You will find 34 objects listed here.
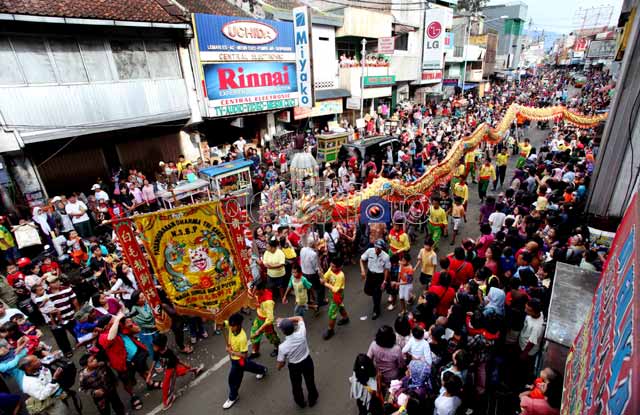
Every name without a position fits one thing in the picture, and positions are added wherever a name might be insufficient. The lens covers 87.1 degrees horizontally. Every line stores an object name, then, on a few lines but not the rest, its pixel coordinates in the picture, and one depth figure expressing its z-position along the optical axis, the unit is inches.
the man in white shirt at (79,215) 392.0
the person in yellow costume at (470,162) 509.0
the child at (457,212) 366.3
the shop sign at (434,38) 1021.2
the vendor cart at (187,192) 433.1
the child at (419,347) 162.6
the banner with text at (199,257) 175.8
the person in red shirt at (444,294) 208.5
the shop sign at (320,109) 767.1
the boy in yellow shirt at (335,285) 236.2
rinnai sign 593.3
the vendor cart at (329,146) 609.6
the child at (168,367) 193.0
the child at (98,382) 180.7
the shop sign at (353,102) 879.7
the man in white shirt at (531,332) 172.4
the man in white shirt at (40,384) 166.2
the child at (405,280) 246.7
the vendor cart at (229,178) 464.8
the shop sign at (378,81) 900.0
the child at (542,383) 132.3
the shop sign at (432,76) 1175.1
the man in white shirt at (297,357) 177.6
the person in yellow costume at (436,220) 331.6
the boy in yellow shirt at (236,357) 188.7
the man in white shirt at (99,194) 437.4
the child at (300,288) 243.9
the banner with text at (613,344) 52.5
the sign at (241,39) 564.4
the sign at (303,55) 661.9
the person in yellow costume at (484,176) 442.3
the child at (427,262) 257.1
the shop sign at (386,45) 761.0
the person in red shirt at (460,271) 226.1
